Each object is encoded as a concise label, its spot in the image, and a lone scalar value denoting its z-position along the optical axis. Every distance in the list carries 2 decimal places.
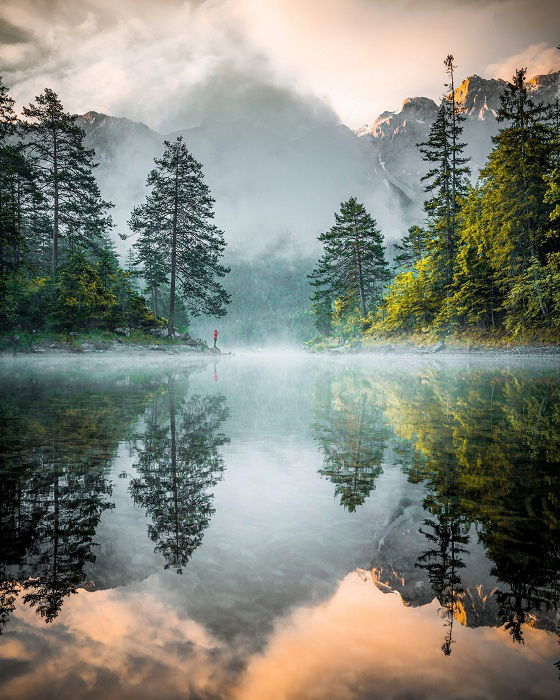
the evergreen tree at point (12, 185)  22.41
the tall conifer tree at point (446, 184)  35.66
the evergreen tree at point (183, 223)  39.19
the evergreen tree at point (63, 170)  34.41
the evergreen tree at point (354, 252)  48.09
